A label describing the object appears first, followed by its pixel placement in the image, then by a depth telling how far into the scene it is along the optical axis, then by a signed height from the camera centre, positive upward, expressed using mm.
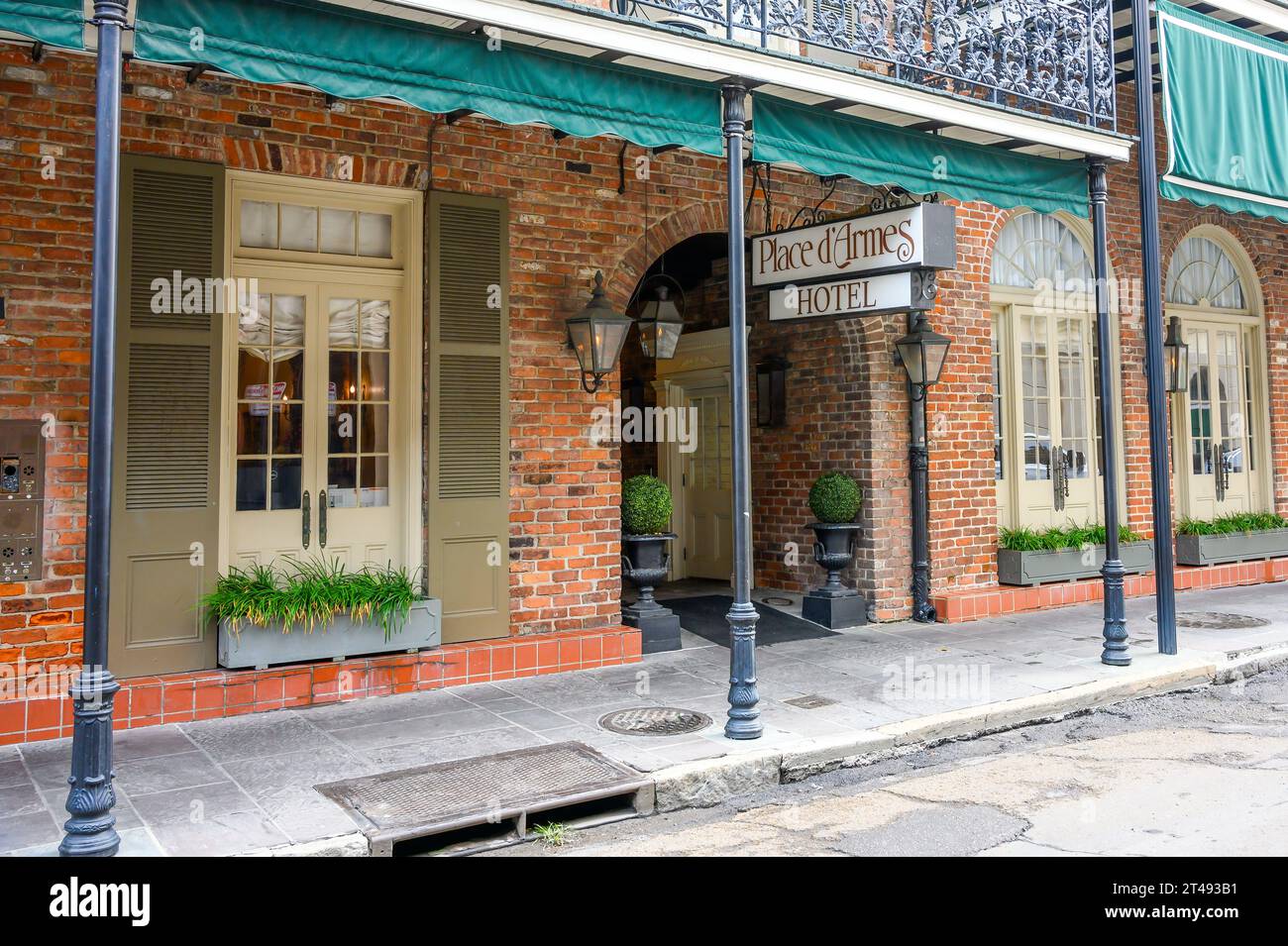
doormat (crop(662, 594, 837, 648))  8555 -846
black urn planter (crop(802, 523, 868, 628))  8914 -596
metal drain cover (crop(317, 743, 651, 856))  4543 -1235
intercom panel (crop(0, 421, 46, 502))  5641 +385
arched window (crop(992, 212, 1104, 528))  10086 +1417
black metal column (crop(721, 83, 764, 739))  5797 +351
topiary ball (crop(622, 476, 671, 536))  8078 +138
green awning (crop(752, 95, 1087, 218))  6480 +2460
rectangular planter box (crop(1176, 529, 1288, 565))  11102 -318
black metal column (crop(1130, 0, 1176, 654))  7797 +1021
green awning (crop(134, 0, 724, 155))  4773 +2329
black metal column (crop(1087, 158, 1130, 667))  7484 +501
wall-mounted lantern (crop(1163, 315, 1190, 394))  11164 +1730
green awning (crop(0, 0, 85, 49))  4297 +2115
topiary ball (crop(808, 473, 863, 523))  9023 +210
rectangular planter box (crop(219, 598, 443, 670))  6125 -688
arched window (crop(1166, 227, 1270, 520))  11727 +1579
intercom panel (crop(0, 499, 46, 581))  5641 -41
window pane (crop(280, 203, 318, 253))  6801 +1965
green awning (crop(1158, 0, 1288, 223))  8438 +3403
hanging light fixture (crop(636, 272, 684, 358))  8359 +1607
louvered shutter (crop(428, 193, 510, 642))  7000 +752
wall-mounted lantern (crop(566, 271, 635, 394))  7336 +1351
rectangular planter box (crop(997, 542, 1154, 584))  9664 -422
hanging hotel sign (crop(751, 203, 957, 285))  7066 +1983
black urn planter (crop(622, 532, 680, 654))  7996 -560
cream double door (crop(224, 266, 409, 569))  6637 +706
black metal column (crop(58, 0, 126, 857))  3895 -6
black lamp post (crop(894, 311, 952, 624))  8953 +826
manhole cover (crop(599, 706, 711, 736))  5910 -1144
